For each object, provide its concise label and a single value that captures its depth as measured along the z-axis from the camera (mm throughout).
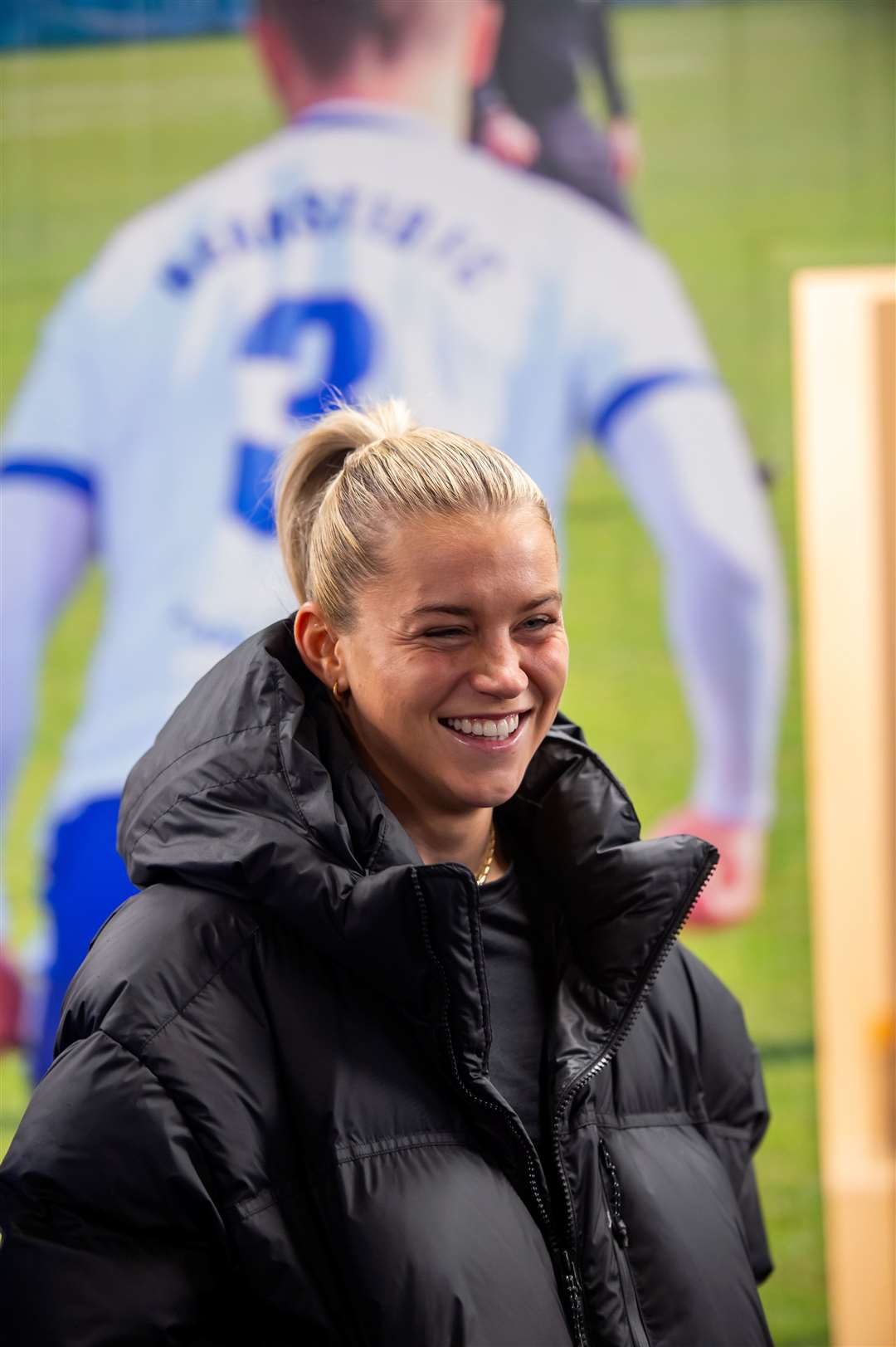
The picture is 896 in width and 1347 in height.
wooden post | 5781
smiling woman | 2010
